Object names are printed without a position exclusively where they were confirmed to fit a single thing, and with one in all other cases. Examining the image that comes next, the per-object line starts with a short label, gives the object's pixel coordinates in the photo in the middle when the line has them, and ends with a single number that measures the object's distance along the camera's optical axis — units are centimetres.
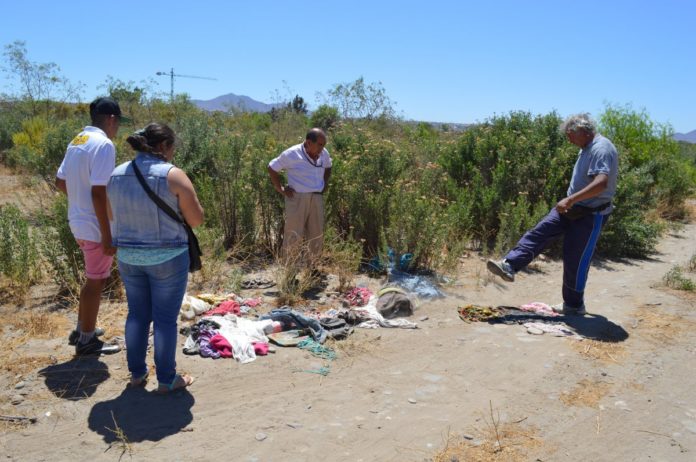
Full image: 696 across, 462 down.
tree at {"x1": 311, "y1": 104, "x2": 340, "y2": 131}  2257
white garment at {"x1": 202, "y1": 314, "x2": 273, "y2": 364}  443
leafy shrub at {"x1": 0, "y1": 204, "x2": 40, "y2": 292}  566
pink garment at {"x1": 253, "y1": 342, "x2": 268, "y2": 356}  449
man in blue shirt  506
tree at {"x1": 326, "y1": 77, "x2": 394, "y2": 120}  1973
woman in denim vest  332
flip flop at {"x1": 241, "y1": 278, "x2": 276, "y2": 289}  626
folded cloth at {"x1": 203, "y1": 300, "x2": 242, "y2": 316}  520
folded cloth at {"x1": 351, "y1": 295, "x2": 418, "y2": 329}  524
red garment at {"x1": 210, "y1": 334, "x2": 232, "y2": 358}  441
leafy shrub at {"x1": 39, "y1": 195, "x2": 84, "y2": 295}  557
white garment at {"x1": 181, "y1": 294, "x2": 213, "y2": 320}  511
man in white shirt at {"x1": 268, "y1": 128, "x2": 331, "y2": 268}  616
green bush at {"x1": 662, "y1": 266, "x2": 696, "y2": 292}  662
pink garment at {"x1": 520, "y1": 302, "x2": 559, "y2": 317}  566
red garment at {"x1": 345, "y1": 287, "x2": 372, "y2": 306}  576
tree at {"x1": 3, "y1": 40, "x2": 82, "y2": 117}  2059
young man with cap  375
